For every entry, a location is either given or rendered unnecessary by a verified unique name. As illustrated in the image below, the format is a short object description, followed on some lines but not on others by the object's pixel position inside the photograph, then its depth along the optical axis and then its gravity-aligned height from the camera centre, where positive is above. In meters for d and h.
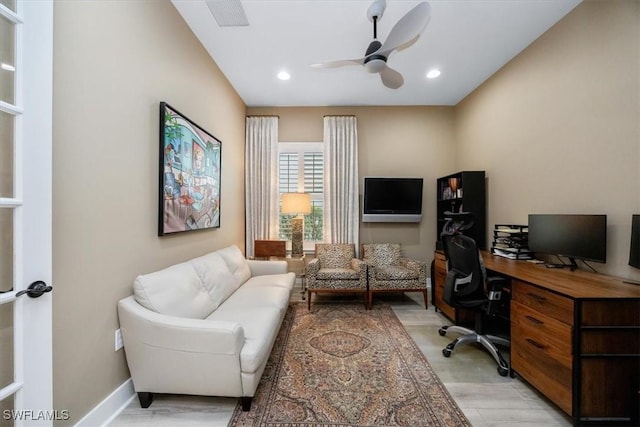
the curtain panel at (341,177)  4.21 +0.58
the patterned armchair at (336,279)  3.39 -0.88
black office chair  2.16 -0.65
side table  4.13 -0.95
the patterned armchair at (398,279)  3.41 -0.88
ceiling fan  1.78 +1.34
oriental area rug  1.60 -1.27
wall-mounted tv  4.10 +0.24
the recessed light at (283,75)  3.22 +1.74
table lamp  3.89 +0.13
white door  0.99 +0.03
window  4.36 +0.66
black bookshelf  3.45 +0.21
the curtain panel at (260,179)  4.18 +0.54
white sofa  1.52 -0.83
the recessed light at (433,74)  3.21 +1.77
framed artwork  2.01 +0.33
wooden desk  1.47 -0.82
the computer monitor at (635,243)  1.65 -0.19
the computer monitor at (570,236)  1.95 -0.18
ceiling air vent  2.14 +1.74
